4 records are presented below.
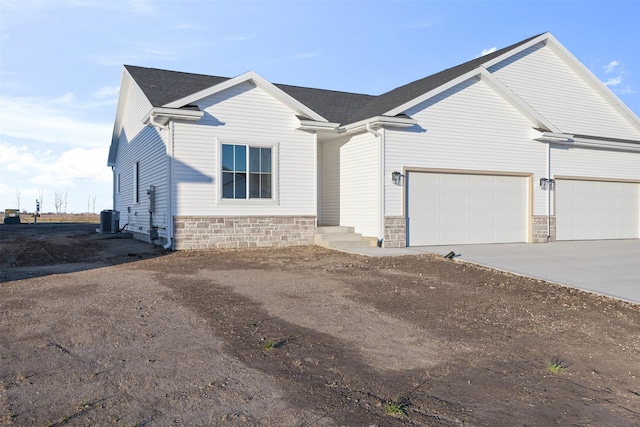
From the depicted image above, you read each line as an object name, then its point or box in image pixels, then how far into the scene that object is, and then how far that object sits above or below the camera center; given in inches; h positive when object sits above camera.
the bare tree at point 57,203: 2640.3 +17.4
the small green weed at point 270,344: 215.9 -58.9
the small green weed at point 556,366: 208.5 -66.9
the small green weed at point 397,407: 157.2 -62.8
